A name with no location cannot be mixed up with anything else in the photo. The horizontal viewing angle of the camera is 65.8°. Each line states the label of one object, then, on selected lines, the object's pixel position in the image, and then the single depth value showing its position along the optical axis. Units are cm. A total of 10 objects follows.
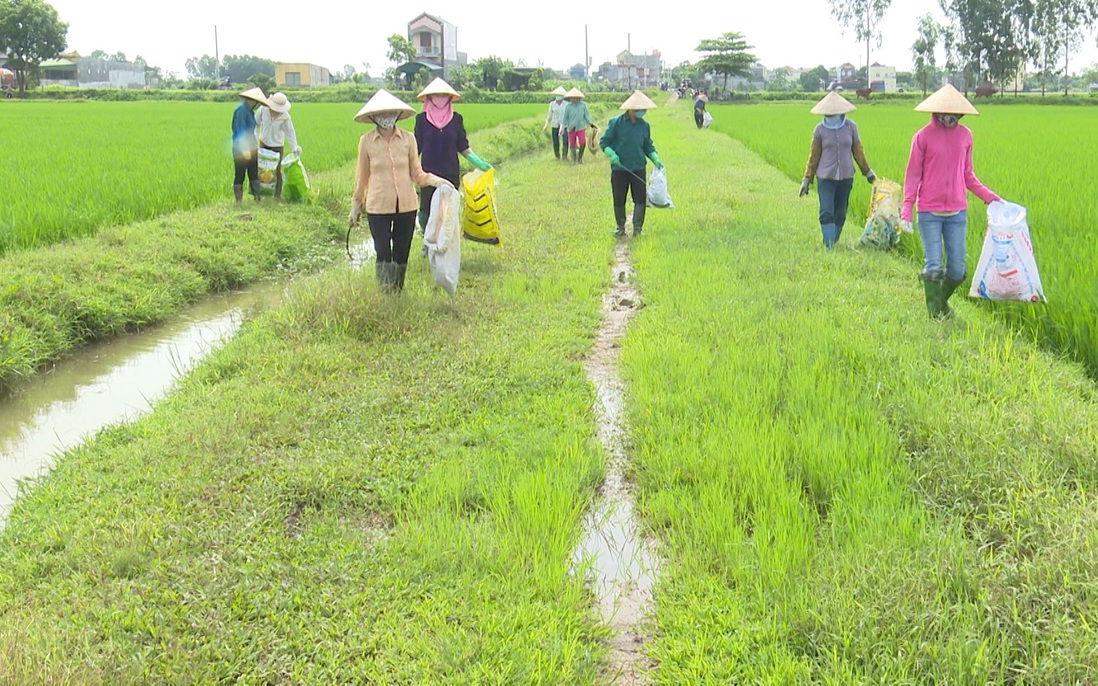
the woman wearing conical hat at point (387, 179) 586
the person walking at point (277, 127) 957
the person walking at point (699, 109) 2801
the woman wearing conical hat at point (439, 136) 733
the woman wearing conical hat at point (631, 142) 844
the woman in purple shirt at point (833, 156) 736
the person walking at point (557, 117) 1680
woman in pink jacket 527
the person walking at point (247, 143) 947
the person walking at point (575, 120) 1622
